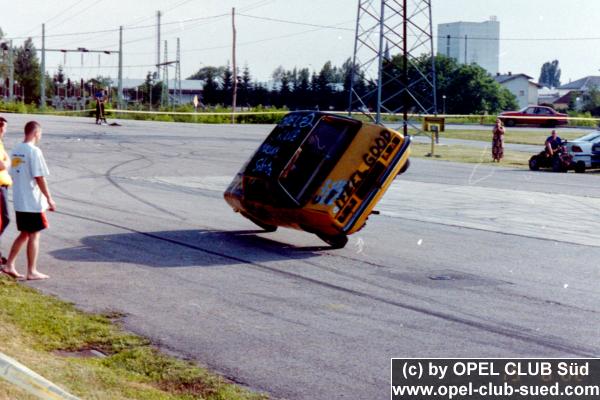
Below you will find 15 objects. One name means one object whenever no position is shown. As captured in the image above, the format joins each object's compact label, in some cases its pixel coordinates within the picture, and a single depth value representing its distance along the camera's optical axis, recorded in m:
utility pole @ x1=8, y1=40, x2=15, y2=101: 84.71
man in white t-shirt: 10.36
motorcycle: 31.42
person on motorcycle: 31.66
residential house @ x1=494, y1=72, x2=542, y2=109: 134.12
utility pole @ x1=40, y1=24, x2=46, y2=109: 76.88
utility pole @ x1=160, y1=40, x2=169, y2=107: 96.68
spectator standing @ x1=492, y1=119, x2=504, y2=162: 35.06
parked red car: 66.56
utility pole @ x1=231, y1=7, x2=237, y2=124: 64.22
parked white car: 31.52
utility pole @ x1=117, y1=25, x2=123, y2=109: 78.02
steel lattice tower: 42.00
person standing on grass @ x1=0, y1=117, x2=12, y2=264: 9.58
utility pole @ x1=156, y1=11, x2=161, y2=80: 97.88
